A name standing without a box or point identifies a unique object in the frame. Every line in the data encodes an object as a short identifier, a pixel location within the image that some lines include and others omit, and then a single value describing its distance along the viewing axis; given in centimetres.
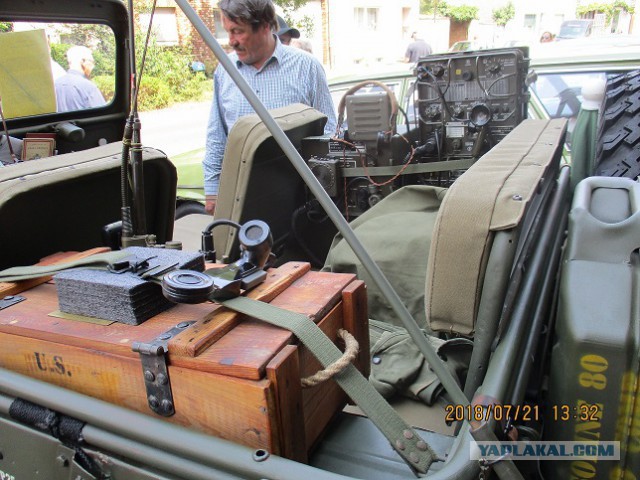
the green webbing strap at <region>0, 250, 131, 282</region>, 135
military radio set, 333
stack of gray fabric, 124
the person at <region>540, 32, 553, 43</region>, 1119
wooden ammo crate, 107
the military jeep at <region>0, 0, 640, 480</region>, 108
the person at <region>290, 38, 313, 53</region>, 633
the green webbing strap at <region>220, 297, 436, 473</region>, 108
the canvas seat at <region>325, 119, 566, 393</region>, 129
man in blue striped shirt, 331
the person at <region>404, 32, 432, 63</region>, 1269
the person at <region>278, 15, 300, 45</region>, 499
